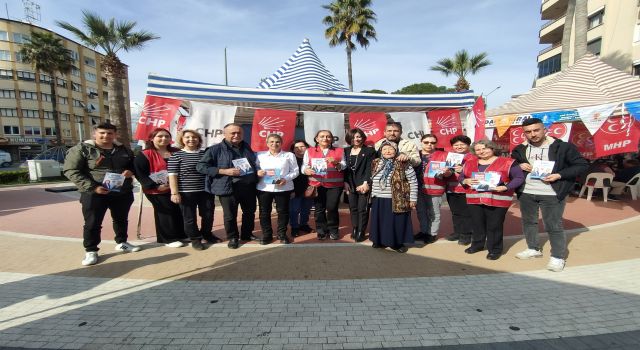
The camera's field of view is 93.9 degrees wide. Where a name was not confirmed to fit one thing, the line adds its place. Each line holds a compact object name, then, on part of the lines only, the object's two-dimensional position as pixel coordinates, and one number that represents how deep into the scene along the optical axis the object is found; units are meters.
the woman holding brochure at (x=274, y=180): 4.63
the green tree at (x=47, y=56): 24.02
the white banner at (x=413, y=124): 7.54
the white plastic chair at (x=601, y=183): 8.63
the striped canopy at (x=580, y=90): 6.86
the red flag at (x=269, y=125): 6.55
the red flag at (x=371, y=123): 7.02
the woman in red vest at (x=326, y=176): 4.79
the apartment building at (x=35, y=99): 38.06
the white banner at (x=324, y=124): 6.97
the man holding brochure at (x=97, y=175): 3.98
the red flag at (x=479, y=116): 7.63
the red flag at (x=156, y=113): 6.09
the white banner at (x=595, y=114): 6.38
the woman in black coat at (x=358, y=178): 4.74
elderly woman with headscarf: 4.30
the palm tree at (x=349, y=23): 22.44
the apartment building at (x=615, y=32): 17.89
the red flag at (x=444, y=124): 7.54
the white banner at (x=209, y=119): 6.50
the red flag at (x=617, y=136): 6.22
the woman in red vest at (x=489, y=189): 4.01
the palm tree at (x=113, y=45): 14.11
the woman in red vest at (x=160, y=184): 4.43
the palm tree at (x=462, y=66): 27.70
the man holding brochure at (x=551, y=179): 3.74
